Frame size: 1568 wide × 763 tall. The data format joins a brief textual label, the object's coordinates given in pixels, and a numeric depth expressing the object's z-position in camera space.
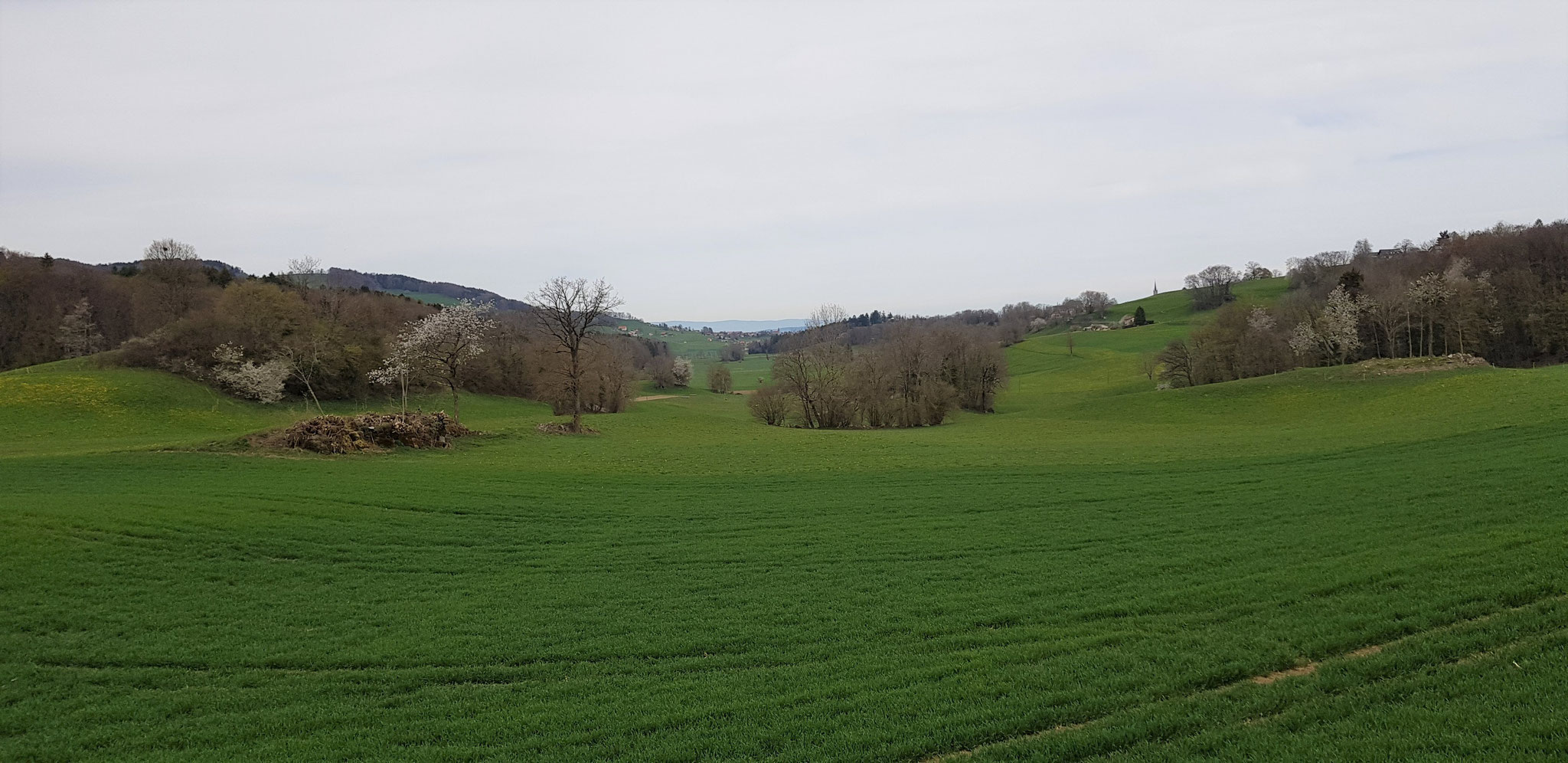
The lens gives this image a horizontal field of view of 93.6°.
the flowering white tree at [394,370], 50.03
